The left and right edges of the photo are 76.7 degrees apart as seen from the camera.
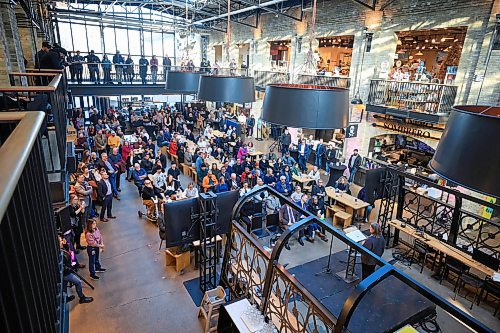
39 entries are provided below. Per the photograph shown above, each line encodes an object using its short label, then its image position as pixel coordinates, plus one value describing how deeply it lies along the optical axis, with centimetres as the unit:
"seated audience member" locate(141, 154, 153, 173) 1116
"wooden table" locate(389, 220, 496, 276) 663
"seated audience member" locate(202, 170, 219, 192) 1011
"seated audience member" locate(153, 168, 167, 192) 980
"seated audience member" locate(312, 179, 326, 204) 969
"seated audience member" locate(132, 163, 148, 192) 1026
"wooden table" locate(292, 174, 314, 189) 1150
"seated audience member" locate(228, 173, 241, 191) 971
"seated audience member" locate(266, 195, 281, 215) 939
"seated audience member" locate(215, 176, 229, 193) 953
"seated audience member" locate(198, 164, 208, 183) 1113
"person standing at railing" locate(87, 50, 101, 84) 1555
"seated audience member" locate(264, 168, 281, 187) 1069
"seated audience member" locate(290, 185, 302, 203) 921
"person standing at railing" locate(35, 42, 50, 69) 674
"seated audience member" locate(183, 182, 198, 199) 886
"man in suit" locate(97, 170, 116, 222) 873
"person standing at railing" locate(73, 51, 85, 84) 1531
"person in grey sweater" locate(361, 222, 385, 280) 634
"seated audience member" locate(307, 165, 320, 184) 1159
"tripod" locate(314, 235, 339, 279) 743
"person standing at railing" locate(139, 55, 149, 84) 1709
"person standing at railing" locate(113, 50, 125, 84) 1653
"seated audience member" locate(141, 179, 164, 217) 936
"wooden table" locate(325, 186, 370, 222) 960
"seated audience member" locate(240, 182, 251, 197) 912
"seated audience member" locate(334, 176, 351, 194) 1072
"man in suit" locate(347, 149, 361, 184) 1262
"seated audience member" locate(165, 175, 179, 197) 934
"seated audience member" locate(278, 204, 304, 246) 873
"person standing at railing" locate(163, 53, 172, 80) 2036
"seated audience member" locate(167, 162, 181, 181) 1069
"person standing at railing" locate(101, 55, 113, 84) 1599
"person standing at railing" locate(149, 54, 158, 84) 1789
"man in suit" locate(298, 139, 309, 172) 1464
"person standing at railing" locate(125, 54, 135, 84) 1666
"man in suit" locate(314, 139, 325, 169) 1466
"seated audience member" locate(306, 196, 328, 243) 911
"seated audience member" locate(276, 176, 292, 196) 1003
